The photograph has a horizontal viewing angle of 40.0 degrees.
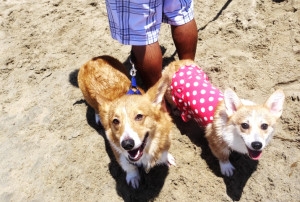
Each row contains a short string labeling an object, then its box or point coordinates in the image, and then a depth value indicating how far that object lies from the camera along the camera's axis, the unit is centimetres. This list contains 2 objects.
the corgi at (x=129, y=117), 133
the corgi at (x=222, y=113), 132
